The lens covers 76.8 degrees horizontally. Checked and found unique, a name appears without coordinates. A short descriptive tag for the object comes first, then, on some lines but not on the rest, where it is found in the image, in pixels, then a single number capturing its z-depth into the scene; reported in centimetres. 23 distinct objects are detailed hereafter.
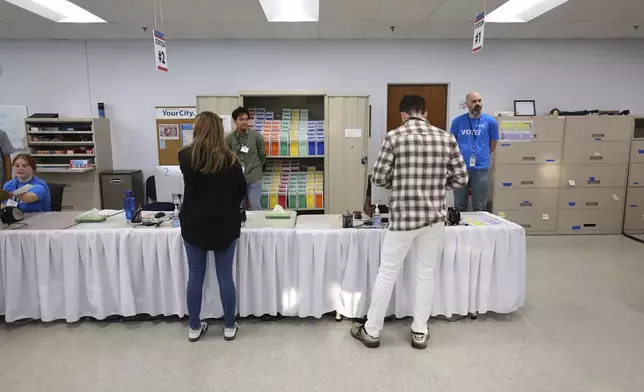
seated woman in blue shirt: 336
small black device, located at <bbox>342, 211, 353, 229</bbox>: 297
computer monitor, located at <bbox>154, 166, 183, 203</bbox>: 510
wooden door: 613
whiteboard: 602
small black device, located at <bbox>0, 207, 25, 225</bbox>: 303
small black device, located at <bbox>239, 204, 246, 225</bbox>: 292
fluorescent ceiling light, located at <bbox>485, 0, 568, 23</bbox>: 472
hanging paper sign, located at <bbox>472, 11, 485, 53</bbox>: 364
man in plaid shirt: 243
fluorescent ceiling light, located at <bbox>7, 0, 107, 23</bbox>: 453
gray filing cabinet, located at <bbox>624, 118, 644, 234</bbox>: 563
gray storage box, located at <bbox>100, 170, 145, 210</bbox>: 580
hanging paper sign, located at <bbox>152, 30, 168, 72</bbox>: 376
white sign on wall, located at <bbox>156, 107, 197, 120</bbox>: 604
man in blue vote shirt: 412
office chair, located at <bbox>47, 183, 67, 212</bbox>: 402
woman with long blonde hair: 246
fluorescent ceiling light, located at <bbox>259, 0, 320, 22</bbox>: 481
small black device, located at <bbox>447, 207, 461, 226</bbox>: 301
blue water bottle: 312
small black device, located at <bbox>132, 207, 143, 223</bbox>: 306
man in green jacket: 465
